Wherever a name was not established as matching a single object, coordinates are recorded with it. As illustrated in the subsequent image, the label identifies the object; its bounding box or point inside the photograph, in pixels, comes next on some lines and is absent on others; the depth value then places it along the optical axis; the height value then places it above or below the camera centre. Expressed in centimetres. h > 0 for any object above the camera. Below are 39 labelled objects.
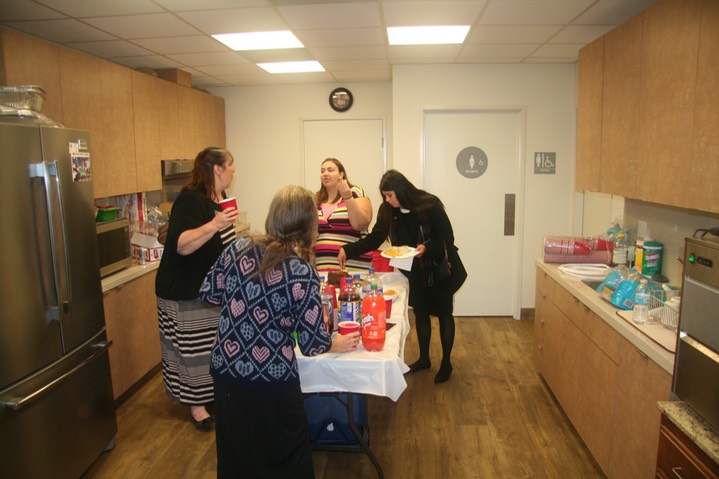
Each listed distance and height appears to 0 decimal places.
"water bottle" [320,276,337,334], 211 -58
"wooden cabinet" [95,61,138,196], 346 +36
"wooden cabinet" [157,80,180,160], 423 +51
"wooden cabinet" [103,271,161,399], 314 -101
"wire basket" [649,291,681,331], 205 -60
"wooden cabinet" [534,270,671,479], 194 -101
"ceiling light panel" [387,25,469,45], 346 +101
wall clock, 543 +84
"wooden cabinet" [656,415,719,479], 146 -89
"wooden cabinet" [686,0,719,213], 184 +19
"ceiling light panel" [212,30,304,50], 350 +100
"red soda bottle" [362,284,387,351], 196 -60
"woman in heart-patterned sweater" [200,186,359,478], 163 -53
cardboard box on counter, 366 -49
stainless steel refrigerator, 196 -55
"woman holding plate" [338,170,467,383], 316 -44
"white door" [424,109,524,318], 475 -16
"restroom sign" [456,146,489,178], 479 +11
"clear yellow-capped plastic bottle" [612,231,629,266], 309 -49
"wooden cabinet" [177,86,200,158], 455 +53
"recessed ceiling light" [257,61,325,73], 448 +102
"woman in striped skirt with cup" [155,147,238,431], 257 -53
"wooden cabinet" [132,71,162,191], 385 +40
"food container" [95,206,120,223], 326 -22
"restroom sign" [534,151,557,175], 468 +9
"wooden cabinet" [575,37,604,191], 298 +34
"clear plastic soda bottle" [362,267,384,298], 236 -51
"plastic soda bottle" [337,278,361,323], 209 -55
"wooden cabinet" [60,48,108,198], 309 +51
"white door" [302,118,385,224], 549 +32
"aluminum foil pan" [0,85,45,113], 217 +37
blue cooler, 250 -124
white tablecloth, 191 -76
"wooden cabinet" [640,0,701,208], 202 +30
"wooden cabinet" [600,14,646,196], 250 +34
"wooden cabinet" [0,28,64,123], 265 +65
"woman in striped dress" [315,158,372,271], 311 -30
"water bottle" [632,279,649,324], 213 -59
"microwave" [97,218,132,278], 307 -42
